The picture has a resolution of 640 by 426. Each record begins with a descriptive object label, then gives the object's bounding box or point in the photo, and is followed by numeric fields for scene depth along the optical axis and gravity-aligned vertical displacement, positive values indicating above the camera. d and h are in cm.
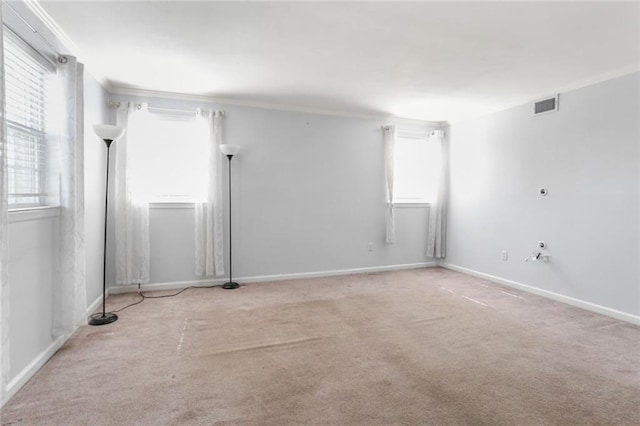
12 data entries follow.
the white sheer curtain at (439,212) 551 -8
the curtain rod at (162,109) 391 +123
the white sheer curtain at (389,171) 521 +58
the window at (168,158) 405 +61
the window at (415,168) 547 +67
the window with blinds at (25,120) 204 +57
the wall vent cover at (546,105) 385 +125
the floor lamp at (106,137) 295 +63
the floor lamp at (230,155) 408 +66
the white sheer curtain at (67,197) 248 +6
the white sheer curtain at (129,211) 391 -8
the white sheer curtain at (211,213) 423 -10
